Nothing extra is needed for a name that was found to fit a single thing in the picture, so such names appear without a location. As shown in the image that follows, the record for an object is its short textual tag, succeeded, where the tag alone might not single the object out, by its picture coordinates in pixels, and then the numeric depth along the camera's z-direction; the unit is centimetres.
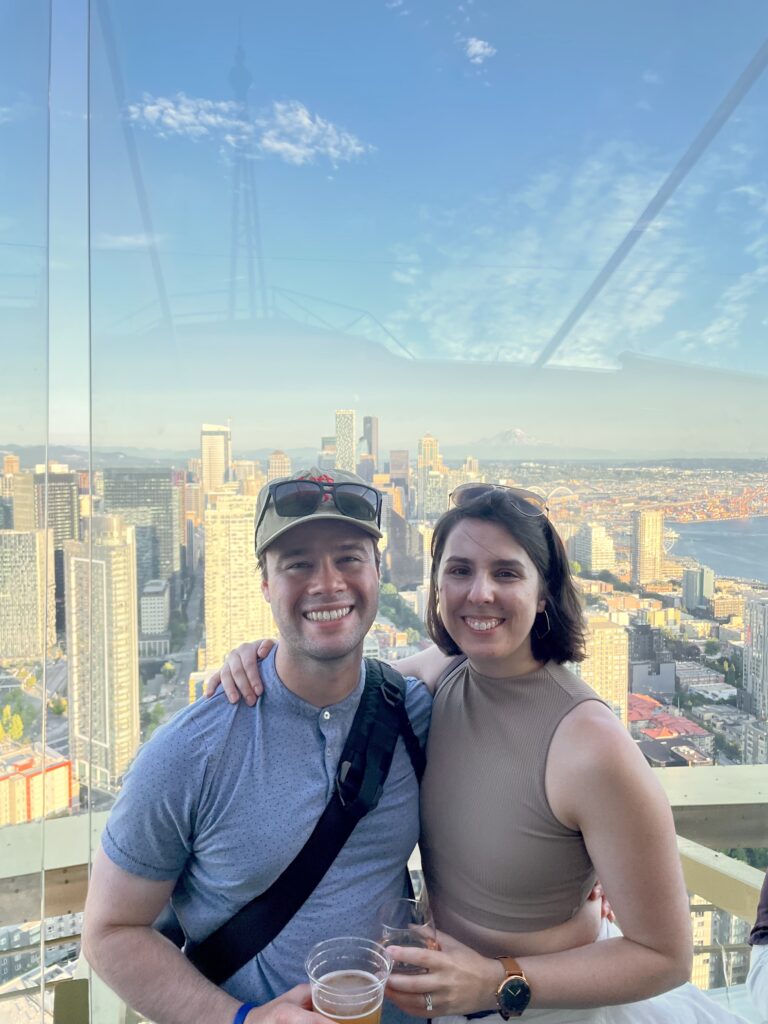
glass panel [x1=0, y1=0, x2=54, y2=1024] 161
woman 92
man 97
